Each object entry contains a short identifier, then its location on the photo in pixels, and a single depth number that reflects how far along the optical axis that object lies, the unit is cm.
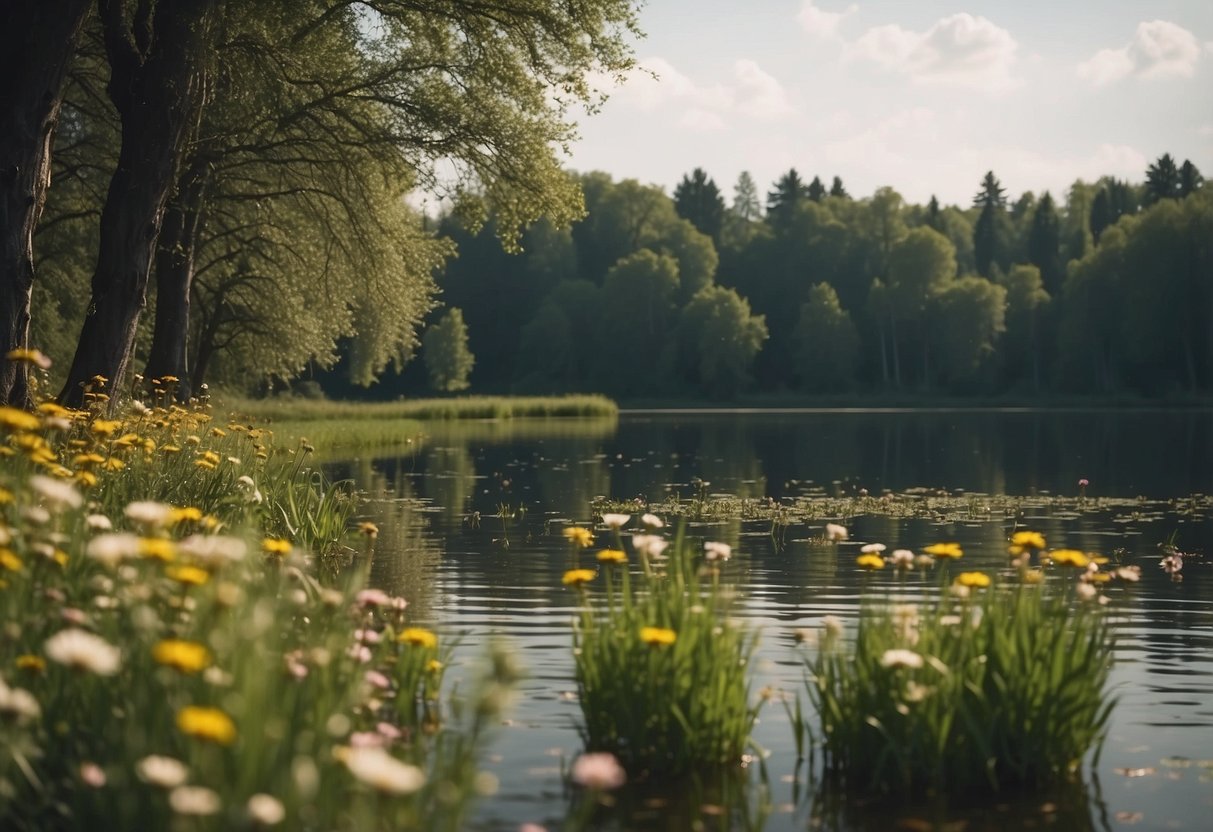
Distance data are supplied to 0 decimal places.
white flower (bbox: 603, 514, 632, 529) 677
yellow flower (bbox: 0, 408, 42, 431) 593
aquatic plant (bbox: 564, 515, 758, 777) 674
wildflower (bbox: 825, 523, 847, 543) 731
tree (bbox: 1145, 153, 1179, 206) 11831
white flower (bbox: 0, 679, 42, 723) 379
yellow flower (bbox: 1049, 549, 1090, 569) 656
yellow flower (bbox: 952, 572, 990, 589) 654
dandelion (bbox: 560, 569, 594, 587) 655
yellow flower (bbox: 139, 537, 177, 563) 468
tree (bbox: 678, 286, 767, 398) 10500
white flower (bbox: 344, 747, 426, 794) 321
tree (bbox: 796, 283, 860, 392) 10950
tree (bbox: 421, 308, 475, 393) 9512
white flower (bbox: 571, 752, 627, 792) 372
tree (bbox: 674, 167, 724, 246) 13988
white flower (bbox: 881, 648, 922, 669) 607
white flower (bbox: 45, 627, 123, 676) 359
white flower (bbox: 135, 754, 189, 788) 338
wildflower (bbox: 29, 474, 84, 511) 499
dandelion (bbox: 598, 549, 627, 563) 660
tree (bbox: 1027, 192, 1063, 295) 12062
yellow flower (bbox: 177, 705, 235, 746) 333
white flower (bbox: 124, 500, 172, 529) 509
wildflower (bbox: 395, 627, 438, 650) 633
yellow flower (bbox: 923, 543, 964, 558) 671
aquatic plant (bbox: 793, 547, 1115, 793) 664
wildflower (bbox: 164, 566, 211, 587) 470
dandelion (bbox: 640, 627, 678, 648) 582
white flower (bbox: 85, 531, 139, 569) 436
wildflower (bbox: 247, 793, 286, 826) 345
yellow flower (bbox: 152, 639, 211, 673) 368
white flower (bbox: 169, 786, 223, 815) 326
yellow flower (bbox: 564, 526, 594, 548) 719
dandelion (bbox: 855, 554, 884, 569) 676
